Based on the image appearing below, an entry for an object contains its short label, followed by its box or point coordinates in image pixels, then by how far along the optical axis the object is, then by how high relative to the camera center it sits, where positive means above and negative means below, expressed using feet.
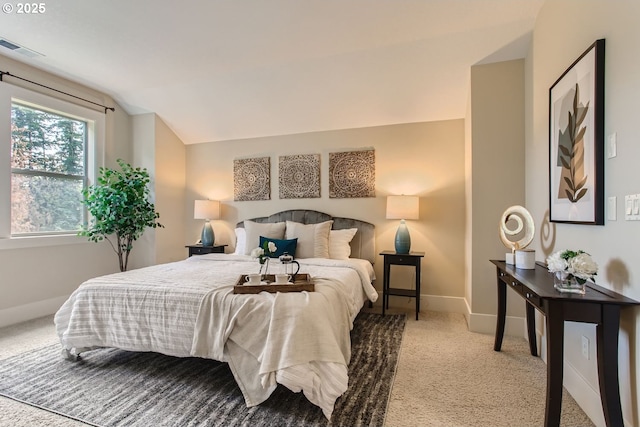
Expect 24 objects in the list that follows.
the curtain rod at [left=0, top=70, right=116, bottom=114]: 10.59 +4.94
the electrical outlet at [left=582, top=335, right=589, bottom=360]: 5.97 -2.66
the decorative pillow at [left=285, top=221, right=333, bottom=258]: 11.92 -0.99
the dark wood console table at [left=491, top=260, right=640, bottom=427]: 4.68 -1.88
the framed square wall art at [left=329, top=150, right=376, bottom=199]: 13.33 +1.74
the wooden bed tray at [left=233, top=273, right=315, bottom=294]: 6.75 -1.68
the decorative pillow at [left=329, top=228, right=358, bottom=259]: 12.17 -1.18
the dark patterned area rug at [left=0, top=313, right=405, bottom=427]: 5.65 -3.82
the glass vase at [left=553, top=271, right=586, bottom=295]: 5.20 -1.24
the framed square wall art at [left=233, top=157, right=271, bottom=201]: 14.96 +1.72
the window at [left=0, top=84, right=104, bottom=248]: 10.73 +2.06
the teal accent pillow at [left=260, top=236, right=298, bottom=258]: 11.79 -1.32
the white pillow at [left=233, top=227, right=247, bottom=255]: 13.23 -1.23
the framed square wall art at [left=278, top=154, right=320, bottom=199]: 14.11 +1.76
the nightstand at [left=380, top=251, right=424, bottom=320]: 11.25 -2.02
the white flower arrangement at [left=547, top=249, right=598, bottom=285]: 5.00 -0.89
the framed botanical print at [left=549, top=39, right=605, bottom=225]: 5.53 +1.50
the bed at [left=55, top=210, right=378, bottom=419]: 5.68 -2.40
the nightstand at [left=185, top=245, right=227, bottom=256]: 14.46 -1.74
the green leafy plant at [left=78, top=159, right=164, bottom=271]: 12.59 +0.21
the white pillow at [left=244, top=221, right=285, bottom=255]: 12.87 -0.81
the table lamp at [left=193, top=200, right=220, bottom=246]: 14.84 -0.04
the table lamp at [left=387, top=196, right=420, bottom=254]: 11.77 +0.05
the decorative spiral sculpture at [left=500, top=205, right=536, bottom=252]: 7.52 -0.31
